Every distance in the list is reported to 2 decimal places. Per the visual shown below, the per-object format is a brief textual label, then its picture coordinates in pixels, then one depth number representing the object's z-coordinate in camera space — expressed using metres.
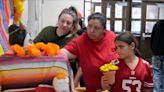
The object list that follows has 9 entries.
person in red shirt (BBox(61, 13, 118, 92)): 3.32
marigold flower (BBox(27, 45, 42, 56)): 2.51
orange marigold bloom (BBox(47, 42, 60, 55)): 2.60
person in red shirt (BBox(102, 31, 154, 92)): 3.20
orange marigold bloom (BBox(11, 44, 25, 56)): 2.49
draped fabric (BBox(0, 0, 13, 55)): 2.41
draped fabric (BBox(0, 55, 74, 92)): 2.48
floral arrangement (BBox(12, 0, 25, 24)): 2.69
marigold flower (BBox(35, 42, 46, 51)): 2.56
